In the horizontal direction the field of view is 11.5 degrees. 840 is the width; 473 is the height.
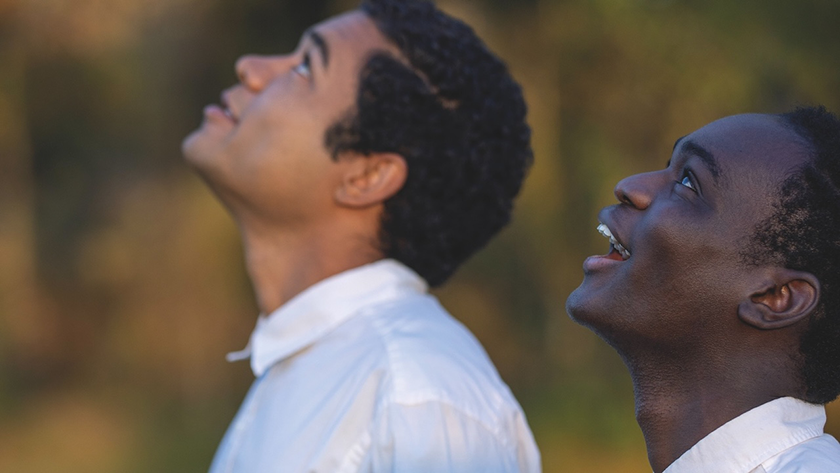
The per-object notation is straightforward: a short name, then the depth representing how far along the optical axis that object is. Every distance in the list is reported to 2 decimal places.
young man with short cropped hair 2.81
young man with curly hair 3.02
